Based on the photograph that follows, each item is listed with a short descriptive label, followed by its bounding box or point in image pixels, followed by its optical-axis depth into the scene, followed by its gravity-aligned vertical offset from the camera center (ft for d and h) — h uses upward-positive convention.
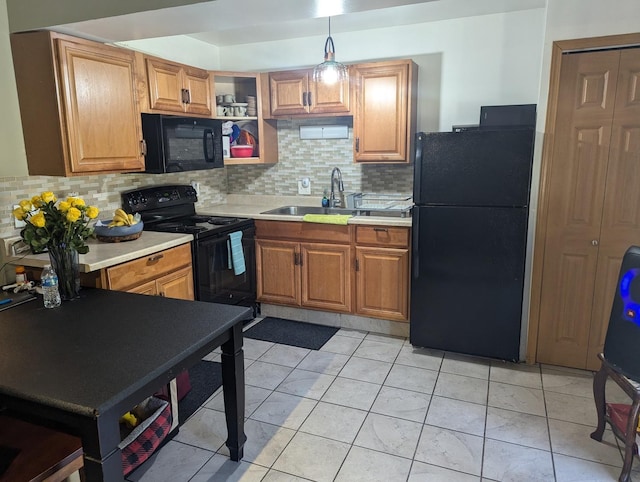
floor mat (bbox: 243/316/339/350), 11.11 -4.49
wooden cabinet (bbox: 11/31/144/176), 7.93 +1.01
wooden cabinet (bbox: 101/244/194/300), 7.98 -2.23
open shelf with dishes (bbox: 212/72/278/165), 12.47 +1.12
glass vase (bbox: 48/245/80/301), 6.64 -1.60
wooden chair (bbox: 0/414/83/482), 4.42 -3.00
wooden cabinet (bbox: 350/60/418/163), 11.05 +1.07
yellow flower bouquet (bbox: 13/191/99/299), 6.43 -1.06
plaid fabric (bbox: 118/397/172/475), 6.40 -4.00
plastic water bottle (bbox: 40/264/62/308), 6.33 -1.79
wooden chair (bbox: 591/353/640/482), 6.22 -3.85
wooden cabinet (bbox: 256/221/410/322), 10.94 -2.83
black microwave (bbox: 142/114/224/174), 9.95 +0.30
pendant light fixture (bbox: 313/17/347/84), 9.85 +1.82
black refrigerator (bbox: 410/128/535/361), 9.04 -1.74
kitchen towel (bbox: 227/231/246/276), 11.18 -2.39
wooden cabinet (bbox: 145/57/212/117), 9.94 +1.58
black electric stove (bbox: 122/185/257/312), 10.46 -1.87
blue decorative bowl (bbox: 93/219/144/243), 8.91 -1.48
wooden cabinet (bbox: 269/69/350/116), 11.70 +1.54
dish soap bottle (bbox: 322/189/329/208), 12.91 -1.30
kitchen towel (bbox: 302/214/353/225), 11.11 -1.57
